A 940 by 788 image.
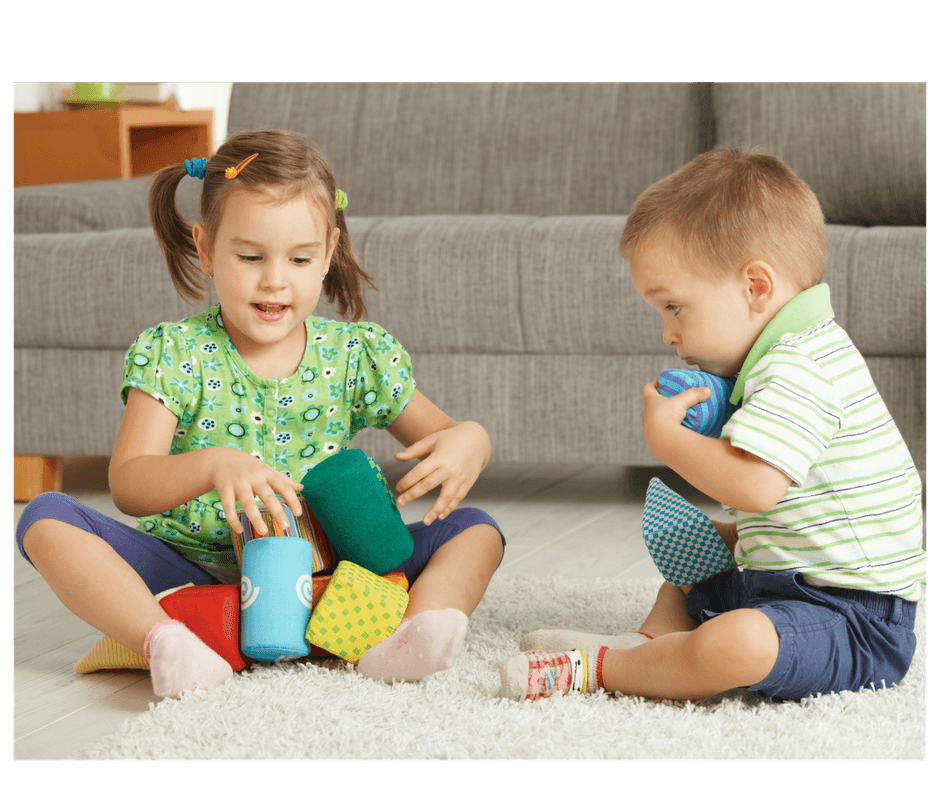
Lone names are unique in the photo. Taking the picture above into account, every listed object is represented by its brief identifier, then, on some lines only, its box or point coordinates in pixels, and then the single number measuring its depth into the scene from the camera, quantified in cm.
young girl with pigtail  210
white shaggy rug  191
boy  198
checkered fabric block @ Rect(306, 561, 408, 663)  209
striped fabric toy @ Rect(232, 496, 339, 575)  216
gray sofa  270
